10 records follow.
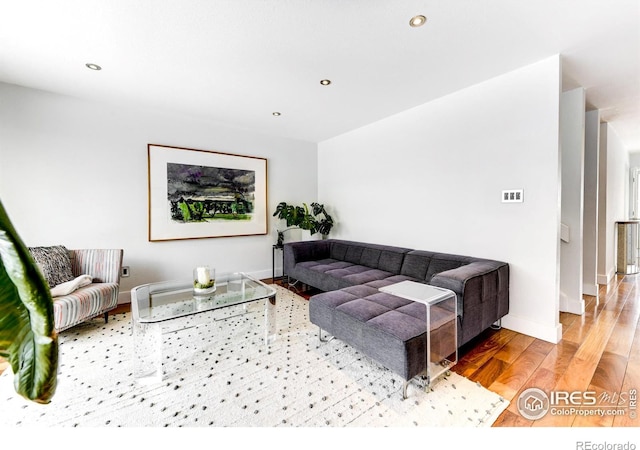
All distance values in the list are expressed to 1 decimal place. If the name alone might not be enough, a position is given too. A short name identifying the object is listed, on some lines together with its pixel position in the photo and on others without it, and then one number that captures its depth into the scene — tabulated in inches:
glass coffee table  74.7
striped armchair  88.4
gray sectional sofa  67.2
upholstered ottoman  65.0
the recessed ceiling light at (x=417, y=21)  70.3
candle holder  96.0
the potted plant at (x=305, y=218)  173.2
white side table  68.9
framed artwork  140.9
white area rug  58.9
